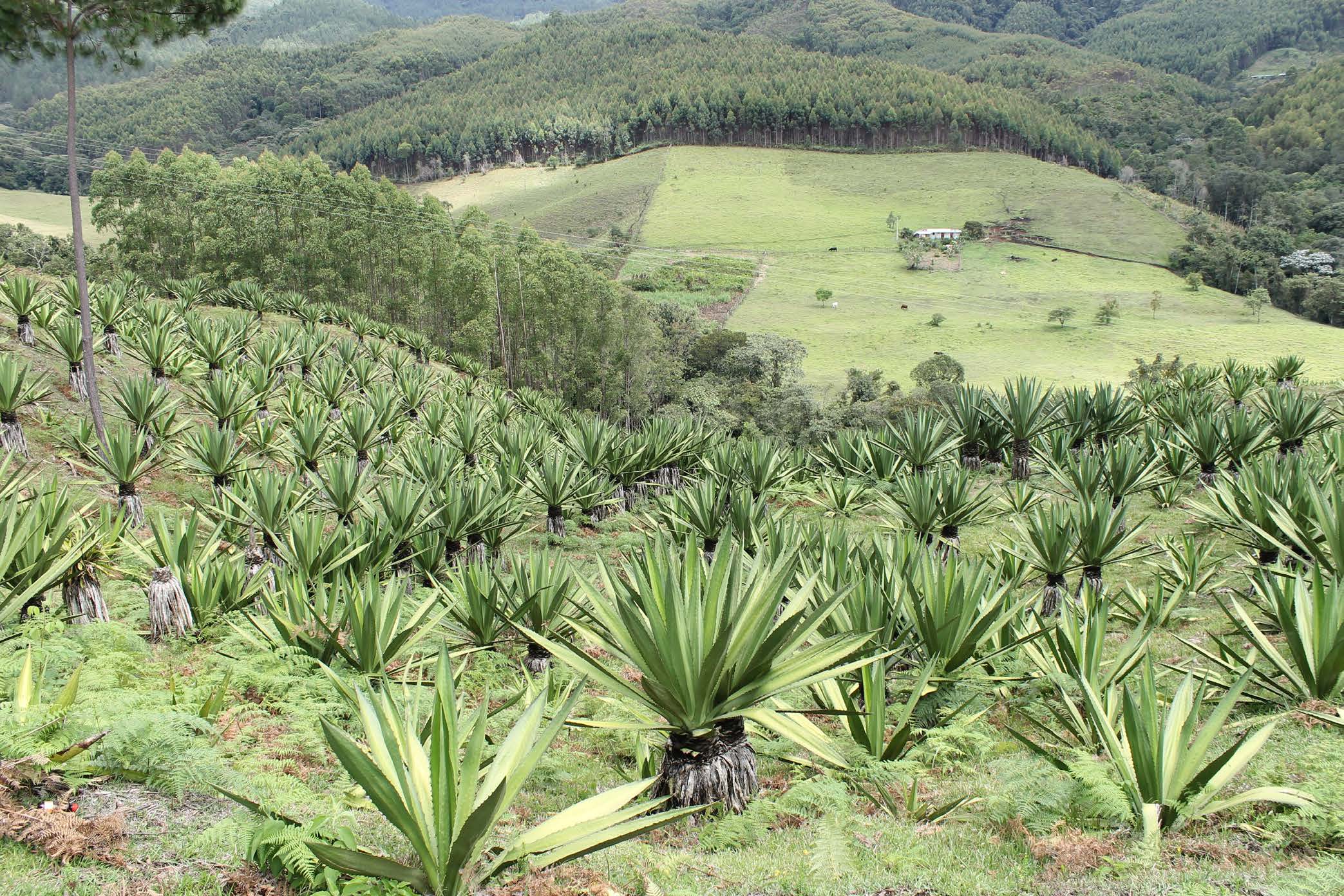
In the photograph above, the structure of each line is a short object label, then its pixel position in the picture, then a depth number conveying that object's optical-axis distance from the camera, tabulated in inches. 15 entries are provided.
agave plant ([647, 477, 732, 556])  426.6
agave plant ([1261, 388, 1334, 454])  530.6
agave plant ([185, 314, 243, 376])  702.4
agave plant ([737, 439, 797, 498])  557.6
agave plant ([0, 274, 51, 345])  625.0
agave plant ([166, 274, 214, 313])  1021.2
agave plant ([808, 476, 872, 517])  543.8
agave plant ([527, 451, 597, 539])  514.9
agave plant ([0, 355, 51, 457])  459.5
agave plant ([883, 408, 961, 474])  600.1
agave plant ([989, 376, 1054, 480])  625.3
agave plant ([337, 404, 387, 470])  567.5
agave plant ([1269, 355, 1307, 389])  781.3
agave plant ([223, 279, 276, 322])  1107.3
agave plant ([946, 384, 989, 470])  675.4
